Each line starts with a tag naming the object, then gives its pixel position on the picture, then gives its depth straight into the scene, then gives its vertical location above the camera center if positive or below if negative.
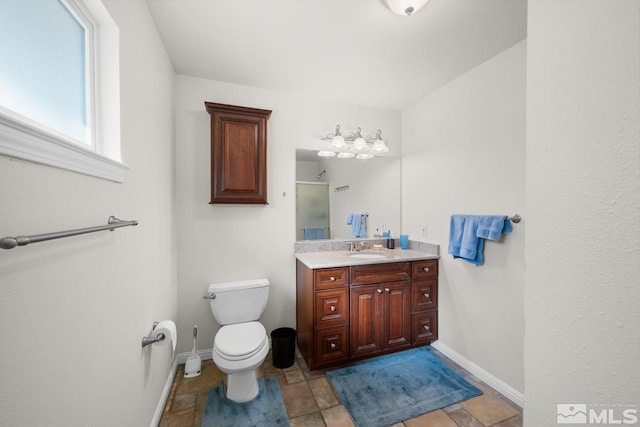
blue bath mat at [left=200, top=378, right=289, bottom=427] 1.59 -1.32
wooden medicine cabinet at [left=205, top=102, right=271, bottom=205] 2.20 +0.51
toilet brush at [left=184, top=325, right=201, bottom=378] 2.04 -1.25
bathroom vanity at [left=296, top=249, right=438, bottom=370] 2.05 -0.81
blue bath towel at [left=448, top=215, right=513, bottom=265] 1.85 -0.16
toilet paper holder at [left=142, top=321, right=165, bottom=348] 1.31 -0.68
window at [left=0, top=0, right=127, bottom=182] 0.66 +0.44
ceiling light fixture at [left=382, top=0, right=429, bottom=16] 1.37 +1.13
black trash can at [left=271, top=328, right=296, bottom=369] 2.13 -1.18
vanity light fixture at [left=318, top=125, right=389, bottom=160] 2.59 +0.68
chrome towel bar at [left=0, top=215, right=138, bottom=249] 0.50 -0.06
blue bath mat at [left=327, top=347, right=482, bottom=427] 1.67 -1.32
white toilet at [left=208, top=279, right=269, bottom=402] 1.63 -0.89
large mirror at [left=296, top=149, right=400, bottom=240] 2.61 +0.16
